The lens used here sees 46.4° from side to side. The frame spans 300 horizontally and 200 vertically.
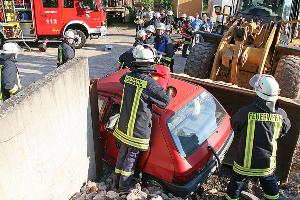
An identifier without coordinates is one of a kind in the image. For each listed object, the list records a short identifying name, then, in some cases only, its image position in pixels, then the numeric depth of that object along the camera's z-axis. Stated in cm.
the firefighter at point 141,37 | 743
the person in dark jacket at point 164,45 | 754
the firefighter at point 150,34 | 776
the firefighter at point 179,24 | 1594
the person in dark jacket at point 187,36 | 1186
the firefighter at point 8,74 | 501
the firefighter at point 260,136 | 373
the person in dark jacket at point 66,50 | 737
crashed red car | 382
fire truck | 1253
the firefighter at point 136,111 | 390
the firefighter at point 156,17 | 1285
